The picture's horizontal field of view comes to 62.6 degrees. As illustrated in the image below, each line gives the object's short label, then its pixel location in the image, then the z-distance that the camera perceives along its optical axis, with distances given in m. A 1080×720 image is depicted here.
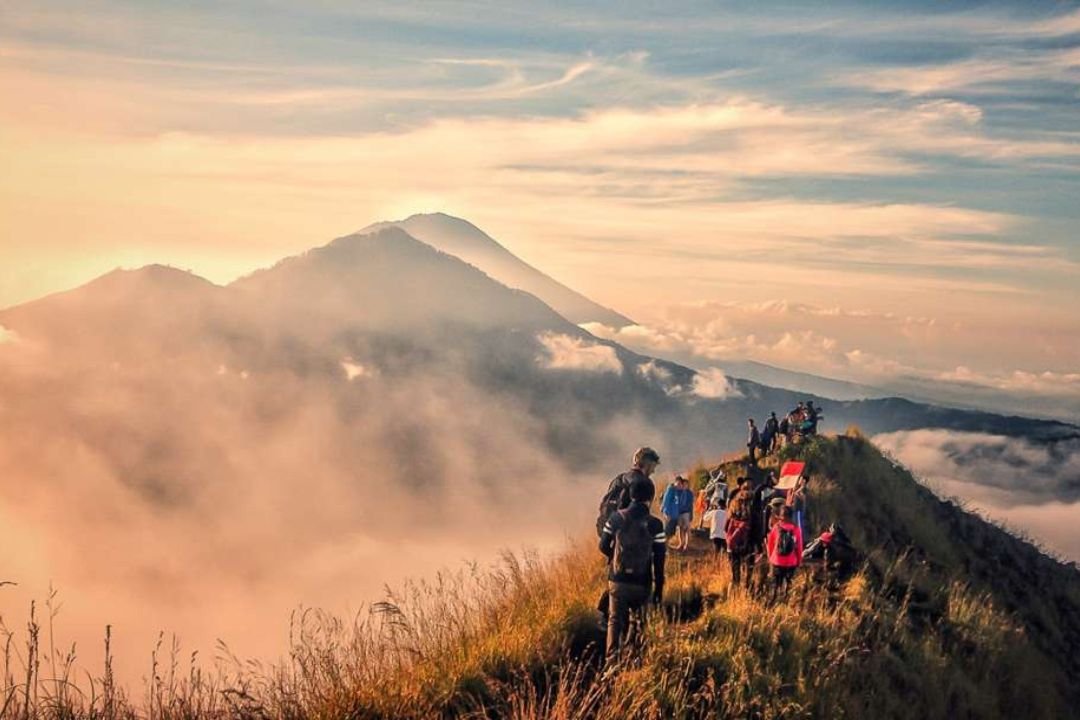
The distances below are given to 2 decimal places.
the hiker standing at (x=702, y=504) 18.24
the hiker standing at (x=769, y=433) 24.73
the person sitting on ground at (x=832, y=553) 13.84
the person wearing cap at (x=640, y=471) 8.14
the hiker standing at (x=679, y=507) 16.08
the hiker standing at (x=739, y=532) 12.05
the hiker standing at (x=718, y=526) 14.78
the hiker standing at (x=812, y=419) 25.53
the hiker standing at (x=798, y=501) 14.59
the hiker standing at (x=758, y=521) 12.12
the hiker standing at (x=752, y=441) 23.77
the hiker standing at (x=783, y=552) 11.18
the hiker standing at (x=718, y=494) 16.64
